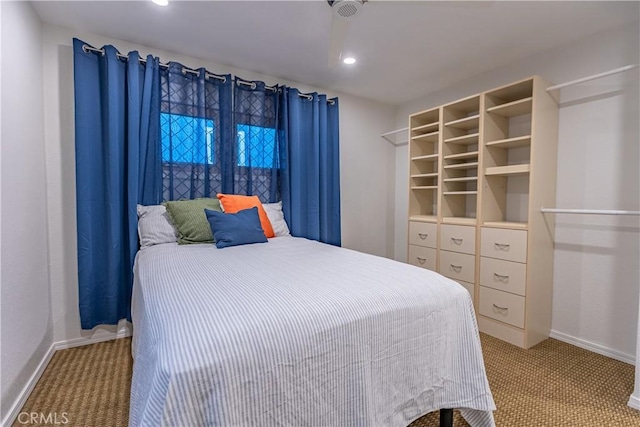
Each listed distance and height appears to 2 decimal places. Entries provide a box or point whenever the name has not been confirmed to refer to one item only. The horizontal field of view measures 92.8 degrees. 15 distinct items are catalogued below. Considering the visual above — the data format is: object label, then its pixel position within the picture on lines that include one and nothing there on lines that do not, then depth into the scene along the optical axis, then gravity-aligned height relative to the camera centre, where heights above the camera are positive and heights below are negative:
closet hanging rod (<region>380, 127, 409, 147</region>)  3.72 +0.79
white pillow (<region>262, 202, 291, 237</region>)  2.65 -0.16
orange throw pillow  2.36 -0.03
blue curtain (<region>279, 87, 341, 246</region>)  2.96 +0.37
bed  0.77 -0.44
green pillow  2.17 -0.14
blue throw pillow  2.09 -0.19
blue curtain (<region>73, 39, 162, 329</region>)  2.14 +0.24
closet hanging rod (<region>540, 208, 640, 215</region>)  1.79 -0.06
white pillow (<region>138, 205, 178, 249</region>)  2.19 -0.19
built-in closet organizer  2.22 -0.05
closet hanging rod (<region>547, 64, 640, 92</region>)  1.82 +0.80
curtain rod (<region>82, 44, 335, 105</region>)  2.15 +1.08
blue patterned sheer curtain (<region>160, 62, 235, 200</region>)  2.43 +0.59
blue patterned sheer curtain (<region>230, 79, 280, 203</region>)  2.72 +0.52
